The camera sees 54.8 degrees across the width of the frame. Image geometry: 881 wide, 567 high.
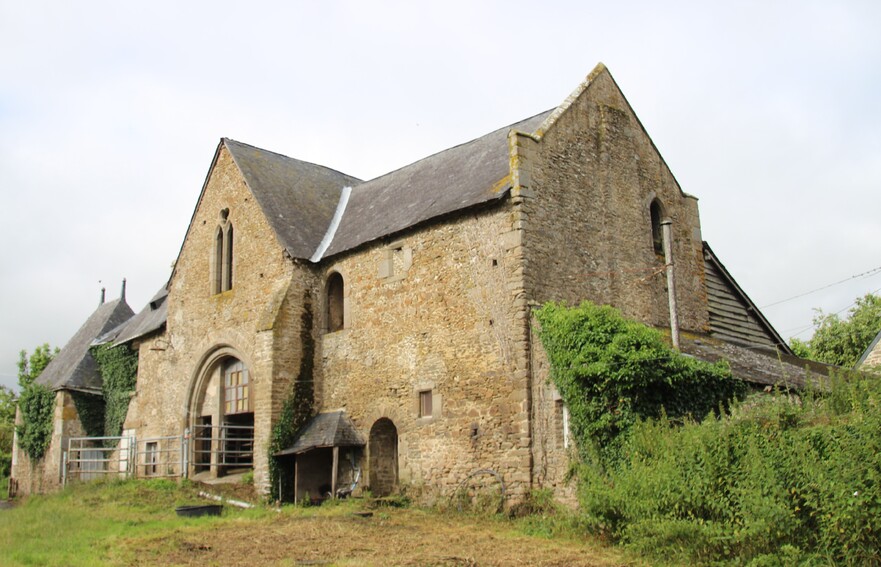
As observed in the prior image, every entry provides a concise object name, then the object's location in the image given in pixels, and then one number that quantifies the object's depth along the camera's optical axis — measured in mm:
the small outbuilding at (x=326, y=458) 19438
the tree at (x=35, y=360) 42878
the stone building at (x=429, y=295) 17250
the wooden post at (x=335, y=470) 19078
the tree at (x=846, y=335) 36562
